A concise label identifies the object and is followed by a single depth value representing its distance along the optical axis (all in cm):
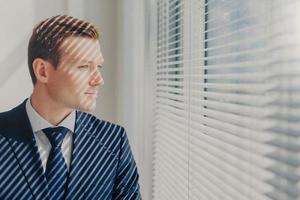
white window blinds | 78
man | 113
